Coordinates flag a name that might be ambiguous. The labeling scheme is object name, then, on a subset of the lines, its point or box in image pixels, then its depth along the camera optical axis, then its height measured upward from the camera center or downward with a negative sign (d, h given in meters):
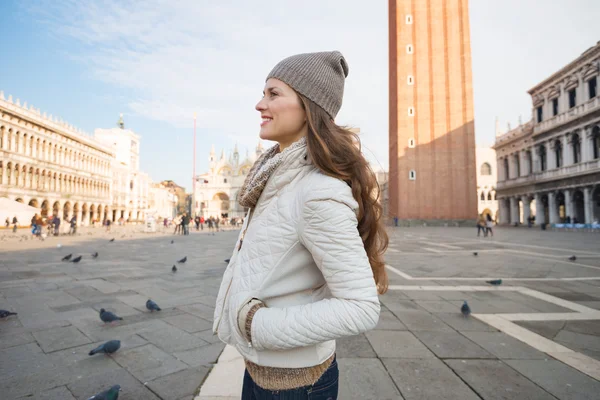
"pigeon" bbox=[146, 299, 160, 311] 3.66 -1.04
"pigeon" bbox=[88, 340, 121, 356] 2.48 -1.05
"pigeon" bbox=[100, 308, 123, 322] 3.24 -1.03
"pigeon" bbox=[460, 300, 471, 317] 3.48 -1.03
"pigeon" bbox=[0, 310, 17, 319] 3.37 -1.05
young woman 0.83 -0.09
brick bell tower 31.38 +10.38
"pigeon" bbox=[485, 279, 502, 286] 4.94 -1.03
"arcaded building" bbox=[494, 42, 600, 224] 24.66 +6.12
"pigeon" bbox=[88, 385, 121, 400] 1.77 -1.02
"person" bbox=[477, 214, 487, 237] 17.72 -0.38
